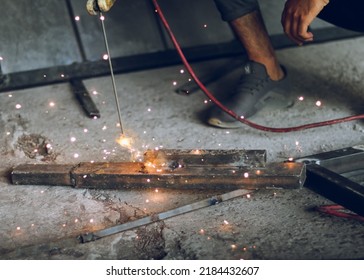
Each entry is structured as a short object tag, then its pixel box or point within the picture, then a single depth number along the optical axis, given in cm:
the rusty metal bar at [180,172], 225
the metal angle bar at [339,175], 211
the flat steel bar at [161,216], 211
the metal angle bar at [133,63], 346
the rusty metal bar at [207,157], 232
